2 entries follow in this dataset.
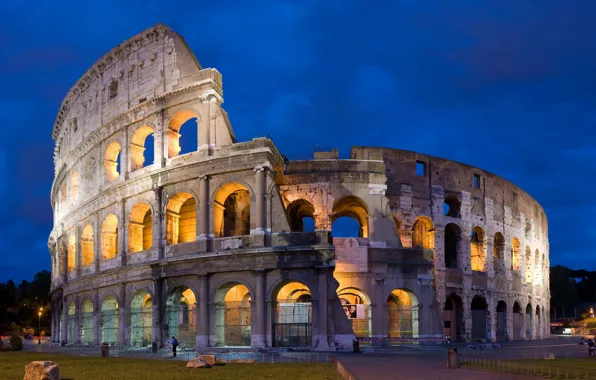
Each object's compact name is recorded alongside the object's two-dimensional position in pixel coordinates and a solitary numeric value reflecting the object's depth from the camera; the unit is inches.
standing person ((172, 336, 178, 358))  1034.5
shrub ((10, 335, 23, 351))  1351.5
